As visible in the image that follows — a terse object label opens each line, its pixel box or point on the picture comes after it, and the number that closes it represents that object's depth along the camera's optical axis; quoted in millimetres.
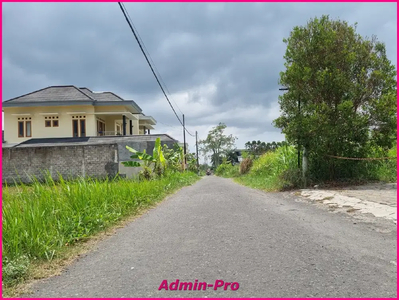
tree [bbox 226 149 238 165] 70588
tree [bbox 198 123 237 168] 69750
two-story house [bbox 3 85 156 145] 27078
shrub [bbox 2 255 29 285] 3617
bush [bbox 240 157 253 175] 32562
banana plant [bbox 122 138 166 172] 16484
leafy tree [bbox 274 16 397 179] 11820
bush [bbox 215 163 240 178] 39806
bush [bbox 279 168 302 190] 12966
